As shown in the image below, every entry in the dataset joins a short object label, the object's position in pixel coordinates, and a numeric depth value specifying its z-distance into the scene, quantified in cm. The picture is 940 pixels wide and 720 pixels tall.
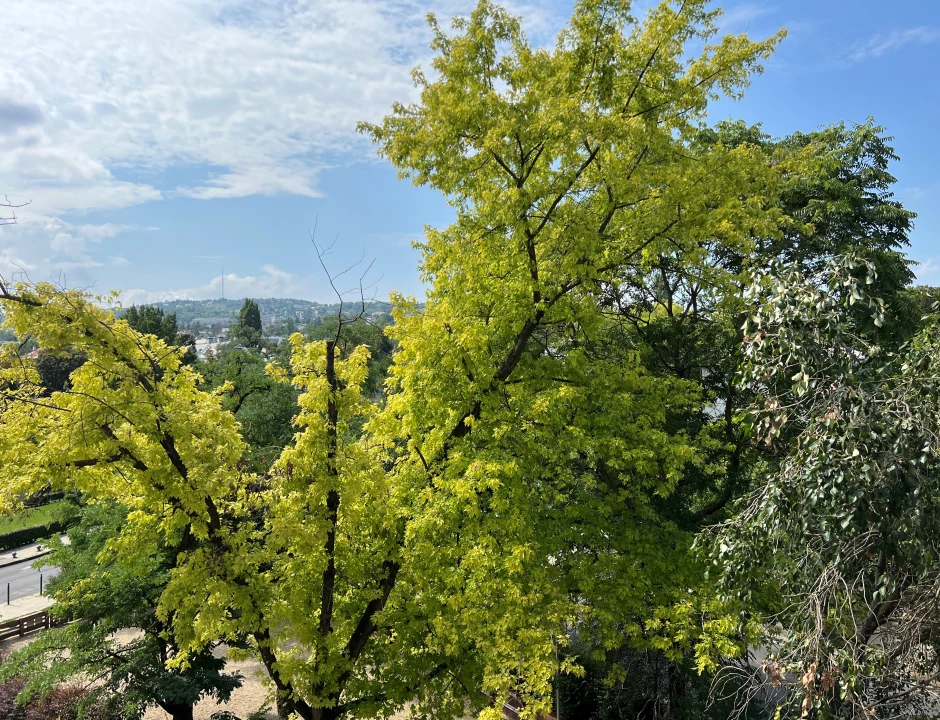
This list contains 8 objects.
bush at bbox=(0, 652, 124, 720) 1098
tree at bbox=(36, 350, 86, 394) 4647
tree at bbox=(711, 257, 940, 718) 440
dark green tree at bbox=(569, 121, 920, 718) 1081
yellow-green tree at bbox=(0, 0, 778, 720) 703
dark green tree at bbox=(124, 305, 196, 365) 5553
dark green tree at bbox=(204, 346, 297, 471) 1755
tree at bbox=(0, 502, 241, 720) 961
